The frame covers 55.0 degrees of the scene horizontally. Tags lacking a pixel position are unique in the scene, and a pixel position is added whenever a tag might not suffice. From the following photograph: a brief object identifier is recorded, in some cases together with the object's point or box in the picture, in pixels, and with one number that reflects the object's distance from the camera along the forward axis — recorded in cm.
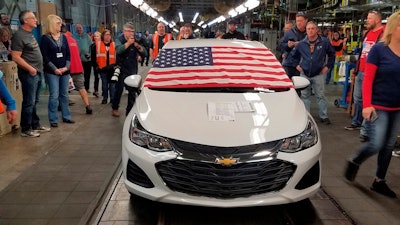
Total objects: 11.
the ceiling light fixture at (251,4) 1545
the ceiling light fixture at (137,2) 1487
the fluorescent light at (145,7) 1650
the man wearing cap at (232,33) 904
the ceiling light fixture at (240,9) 1815
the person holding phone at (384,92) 369
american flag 399
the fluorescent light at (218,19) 3309
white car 302
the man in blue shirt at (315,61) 680
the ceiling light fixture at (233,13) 2133
